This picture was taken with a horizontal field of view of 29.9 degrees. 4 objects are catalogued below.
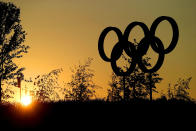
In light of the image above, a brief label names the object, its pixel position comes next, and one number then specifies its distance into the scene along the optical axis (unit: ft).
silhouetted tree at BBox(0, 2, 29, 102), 93.66
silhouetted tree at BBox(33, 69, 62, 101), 84.64
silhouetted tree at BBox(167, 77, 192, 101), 101.04
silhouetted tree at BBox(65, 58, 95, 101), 96.48
